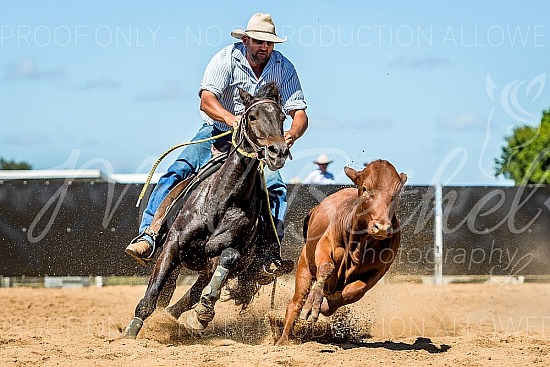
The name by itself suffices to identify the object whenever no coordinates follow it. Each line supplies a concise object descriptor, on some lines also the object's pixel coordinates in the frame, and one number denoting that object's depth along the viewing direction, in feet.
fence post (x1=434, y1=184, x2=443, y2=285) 80.69
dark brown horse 37.91
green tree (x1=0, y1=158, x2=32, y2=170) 415.83
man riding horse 42.14
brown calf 35.80
